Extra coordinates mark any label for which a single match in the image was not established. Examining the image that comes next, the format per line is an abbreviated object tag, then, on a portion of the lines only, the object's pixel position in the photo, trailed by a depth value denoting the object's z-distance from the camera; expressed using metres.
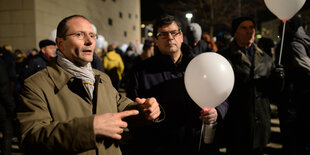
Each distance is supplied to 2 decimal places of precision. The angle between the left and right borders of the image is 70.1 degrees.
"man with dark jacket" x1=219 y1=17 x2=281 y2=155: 2.72
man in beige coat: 1.23
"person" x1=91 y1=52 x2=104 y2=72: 3.82
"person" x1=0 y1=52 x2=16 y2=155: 3.87
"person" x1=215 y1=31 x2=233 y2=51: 4.98
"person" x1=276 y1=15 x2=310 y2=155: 3.17
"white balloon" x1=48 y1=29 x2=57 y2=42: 4.56
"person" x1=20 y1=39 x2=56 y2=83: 3.58
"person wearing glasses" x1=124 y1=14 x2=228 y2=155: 2.04
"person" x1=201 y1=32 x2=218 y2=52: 5.38
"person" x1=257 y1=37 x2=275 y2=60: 4.75
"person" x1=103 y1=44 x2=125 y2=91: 7.33
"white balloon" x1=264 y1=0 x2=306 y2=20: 2.67
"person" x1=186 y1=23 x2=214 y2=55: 3.80
